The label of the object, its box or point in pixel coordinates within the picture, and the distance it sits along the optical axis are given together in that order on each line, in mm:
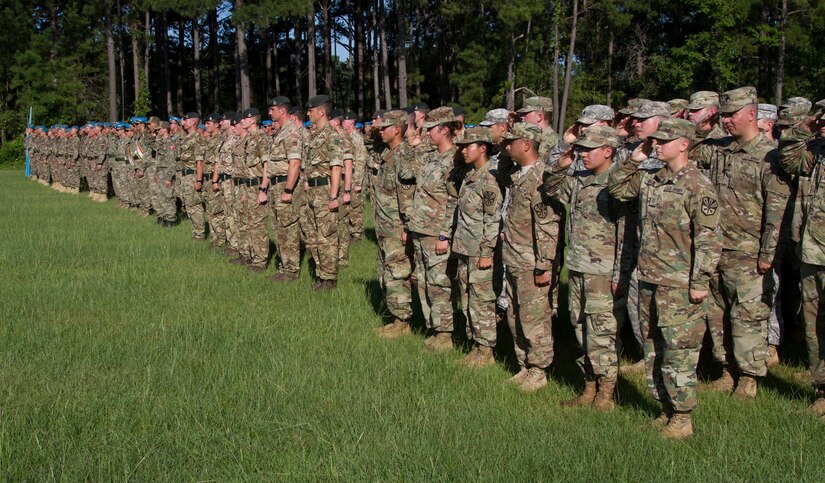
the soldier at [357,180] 12797
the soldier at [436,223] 6898
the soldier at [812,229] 5148
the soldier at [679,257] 4695
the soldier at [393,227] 7668
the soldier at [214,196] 12828
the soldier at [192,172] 13617
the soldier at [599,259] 5316
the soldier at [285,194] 9695
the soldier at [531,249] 5793
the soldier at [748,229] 5664
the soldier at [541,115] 6879
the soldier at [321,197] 9227
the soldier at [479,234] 6289
